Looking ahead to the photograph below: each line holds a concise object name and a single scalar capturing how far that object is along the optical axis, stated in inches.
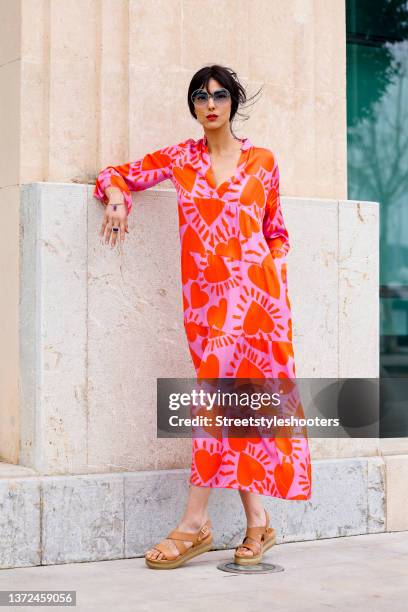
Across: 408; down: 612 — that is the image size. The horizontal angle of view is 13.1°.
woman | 347.7
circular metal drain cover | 340.3
